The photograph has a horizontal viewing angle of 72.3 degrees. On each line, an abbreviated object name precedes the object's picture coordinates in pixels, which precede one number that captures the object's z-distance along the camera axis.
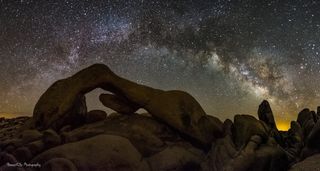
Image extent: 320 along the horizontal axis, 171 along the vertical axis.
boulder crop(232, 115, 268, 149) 9.68
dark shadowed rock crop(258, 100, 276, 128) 11.54
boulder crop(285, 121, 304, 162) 9.94
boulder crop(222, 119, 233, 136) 10.78
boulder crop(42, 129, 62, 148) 9.22
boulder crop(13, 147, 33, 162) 8.69
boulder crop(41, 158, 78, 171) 7.79
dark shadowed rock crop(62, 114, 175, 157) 9.91
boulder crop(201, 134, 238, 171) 9.08
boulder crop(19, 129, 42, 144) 9.35
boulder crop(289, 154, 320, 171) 7.55
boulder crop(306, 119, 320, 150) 8.96
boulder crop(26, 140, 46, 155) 8.89
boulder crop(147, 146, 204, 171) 9.11
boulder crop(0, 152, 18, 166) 8.44
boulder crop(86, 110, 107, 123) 11.65
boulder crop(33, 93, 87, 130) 10.55
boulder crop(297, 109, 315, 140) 11.03
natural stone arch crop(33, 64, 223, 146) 10.63
